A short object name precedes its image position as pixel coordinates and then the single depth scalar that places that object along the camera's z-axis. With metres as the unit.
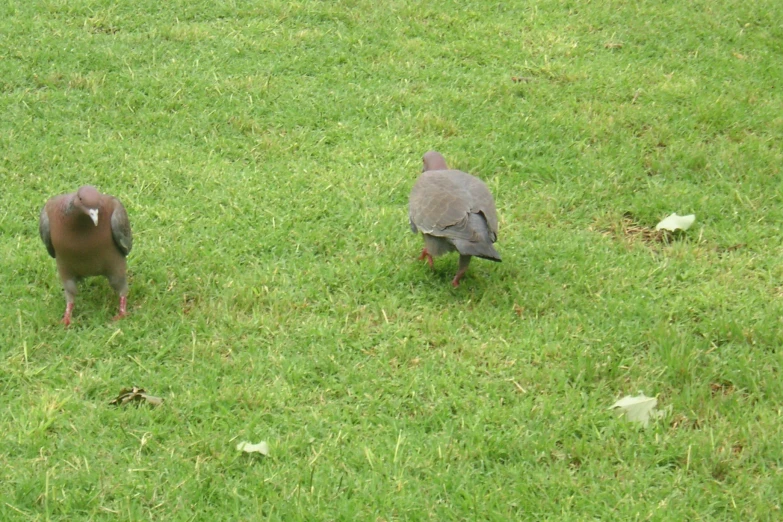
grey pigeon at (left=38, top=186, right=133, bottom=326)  9.22
